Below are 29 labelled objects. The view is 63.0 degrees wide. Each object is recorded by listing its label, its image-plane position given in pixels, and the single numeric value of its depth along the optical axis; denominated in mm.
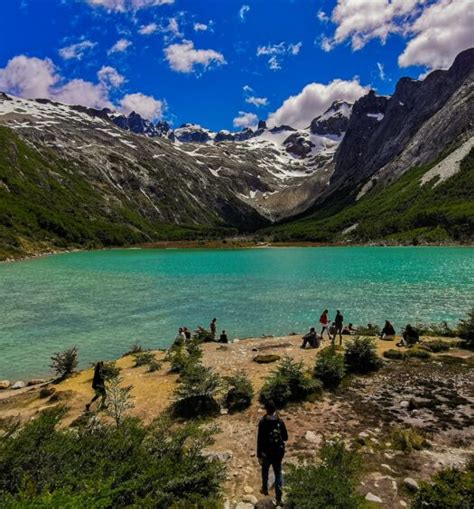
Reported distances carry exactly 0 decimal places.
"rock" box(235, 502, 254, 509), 10625
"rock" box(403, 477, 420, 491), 10992
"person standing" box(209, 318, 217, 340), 35769
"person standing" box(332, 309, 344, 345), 30727
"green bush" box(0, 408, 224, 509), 8059
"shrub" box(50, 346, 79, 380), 25922
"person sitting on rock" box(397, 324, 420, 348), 27828
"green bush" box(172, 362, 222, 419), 17906
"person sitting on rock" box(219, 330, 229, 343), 33556
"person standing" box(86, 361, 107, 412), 20047
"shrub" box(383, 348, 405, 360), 24828
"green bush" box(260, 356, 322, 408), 18125
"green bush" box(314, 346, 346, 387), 20484
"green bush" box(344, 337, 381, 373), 22750
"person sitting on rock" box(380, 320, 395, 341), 30750
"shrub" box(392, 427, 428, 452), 13191
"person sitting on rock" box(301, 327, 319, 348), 29141
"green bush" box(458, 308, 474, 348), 27672
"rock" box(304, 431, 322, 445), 14203
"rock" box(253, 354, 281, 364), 25292
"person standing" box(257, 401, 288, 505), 11141
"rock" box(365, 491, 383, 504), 10469
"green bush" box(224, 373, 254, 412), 18219
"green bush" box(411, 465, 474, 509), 8703
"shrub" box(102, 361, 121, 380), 23875
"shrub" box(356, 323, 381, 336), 32688
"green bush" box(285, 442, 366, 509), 9148
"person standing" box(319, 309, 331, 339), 32688
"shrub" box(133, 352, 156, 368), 27044
